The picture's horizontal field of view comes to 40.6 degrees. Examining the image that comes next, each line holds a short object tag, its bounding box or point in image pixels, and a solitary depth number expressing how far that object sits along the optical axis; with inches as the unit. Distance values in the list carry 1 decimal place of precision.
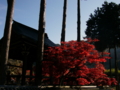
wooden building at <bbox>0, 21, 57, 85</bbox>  392.5
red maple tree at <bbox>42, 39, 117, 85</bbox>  338.0
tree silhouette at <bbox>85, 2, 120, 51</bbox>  1037.2
